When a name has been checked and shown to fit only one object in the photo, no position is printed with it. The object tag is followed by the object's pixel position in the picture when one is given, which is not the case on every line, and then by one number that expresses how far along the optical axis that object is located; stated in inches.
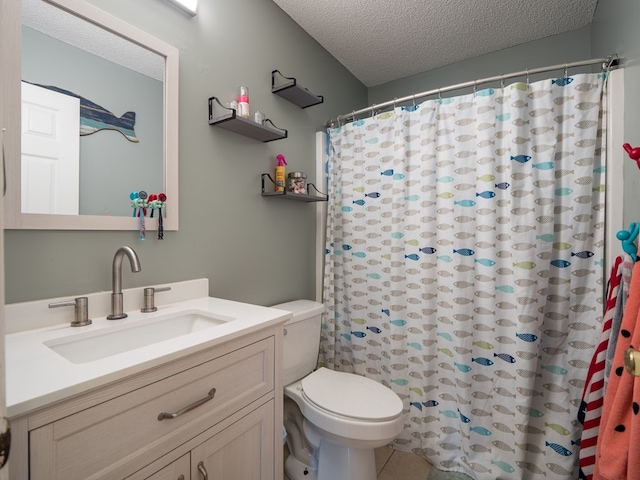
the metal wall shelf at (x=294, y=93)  67.1
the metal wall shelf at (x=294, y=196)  66.0
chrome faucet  41.8
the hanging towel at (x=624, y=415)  29.0
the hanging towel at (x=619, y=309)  38.9
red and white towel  42.2
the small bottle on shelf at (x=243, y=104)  58.1
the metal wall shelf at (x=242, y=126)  54.4
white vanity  23.8
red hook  35.8
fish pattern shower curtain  56.7
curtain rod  53.4
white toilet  49.7
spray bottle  67.6
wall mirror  37.4
